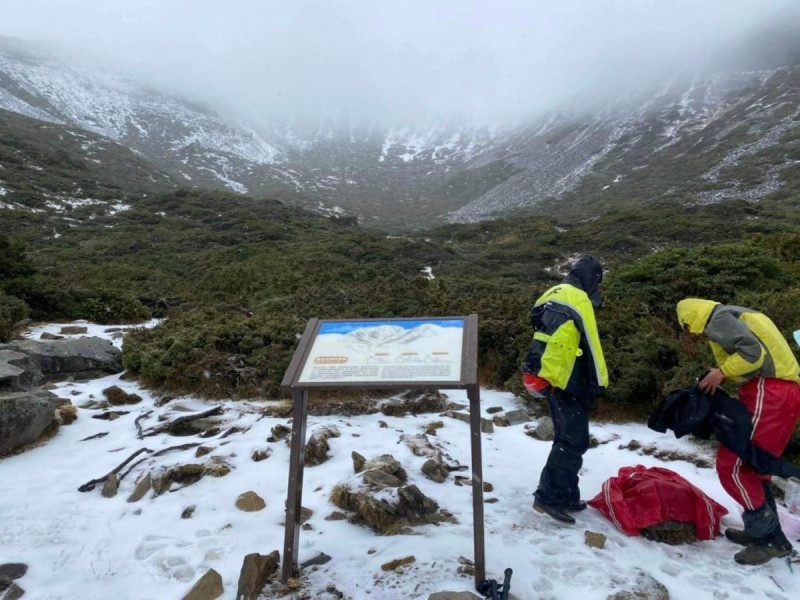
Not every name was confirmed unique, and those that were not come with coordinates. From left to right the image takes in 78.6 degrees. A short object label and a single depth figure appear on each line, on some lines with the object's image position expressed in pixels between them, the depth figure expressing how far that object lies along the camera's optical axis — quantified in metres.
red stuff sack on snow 3.36
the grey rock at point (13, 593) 2.81
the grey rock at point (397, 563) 3.05
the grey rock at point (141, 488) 3.96
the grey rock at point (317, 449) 4.48
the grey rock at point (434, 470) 4.24
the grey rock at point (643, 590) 2.76
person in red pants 3.08
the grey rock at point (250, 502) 3.80
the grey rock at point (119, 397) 6.03
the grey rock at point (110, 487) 3.98
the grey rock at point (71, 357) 6.58
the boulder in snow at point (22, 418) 4.51
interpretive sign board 2.87
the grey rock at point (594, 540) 3.27
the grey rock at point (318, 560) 3.13
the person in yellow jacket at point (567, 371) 3.45
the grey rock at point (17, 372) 4.94
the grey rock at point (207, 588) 2.81
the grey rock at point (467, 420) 5.39
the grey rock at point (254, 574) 2.81
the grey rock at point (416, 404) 5.84
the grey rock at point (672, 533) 3.34
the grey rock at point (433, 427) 5.27
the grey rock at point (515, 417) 5.66
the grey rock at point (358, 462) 4.23
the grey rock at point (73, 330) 8.66
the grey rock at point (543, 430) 5.18
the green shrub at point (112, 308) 9.89
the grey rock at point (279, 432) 4.95
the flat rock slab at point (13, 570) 2.97
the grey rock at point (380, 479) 3.89
